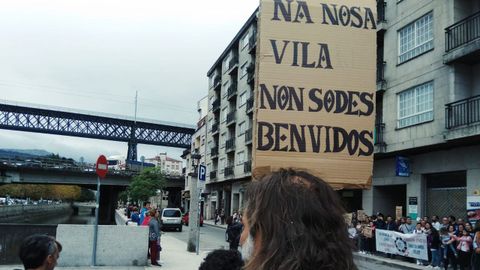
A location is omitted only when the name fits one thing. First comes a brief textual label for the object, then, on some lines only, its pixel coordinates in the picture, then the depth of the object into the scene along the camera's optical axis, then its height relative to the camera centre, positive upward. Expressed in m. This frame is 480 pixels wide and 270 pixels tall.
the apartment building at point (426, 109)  20.81 +4.10
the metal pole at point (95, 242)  14.23 -1.45
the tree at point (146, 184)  64.06 +0.83
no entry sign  14.94 +0.68
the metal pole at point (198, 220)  19.27 -1.05
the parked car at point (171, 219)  39.16 -2.03
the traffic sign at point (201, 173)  18.78 +0.74
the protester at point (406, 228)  20.53 -1.04
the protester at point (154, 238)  15.30 -1.39
